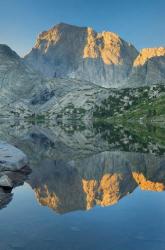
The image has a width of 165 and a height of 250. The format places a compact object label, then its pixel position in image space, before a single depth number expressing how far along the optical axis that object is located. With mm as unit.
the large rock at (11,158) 64975
